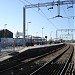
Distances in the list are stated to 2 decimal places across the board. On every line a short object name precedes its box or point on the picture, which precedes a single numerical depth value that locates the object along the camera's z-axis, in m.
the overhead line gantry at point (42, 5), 37.75
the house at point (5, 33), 101.79
